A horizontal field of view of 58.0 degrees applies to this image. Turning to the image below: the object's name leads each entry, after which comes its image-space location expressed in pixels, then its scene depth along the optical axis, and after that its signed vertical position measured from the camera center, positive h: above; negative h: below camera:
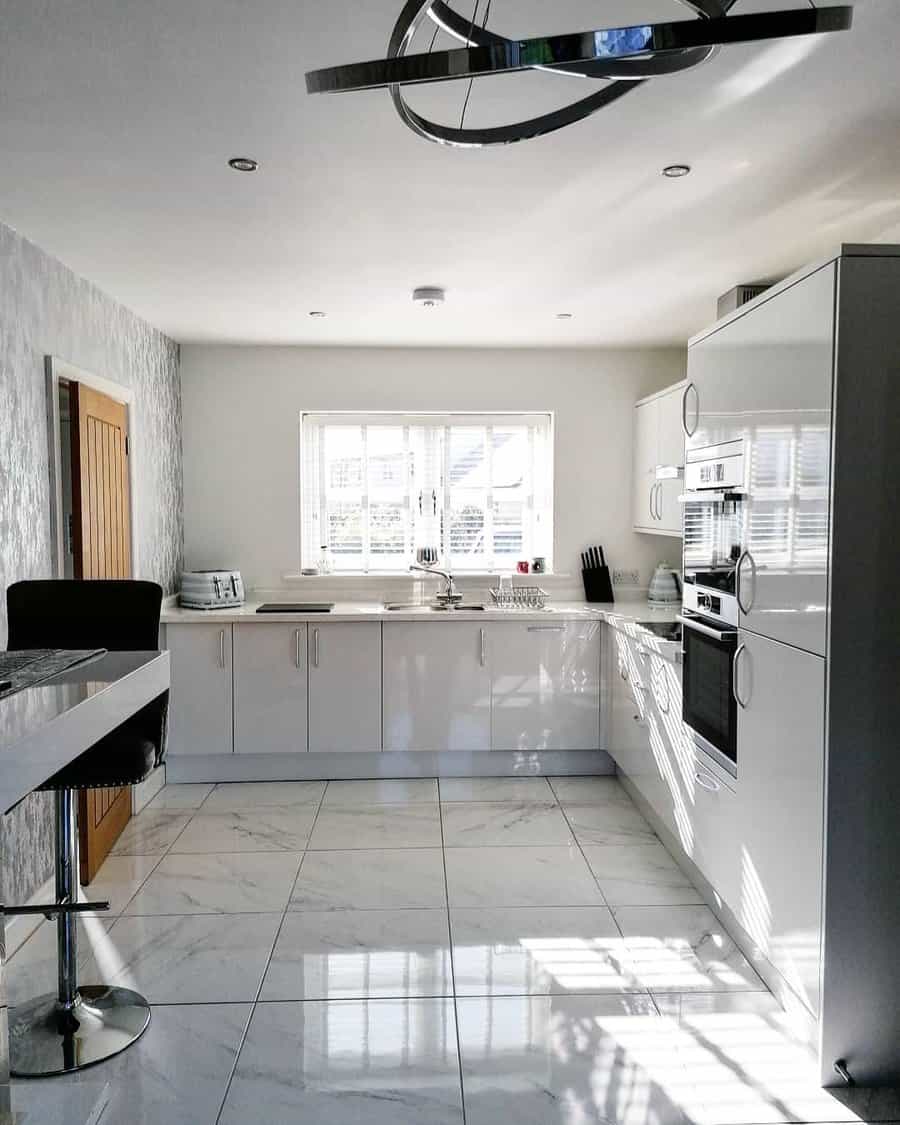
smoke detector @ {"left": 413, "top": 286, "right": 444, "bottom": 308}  3.58 +1.00
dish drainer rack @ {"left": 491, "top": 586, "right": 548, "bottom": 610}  4.68 -0.45
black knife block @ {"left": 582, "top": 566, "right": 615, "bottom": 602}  4.91 -0.39
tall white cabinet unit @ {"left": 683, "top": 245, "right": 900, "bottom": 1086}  1.93 -0.32
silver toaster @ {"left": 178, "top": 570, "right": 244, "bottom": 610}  4.46 -0.38
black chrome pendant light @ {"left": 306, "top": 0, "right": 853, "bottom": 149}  1.14 +0.69
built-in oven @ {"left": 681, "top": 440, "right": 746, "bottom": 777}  2.51 -0.24
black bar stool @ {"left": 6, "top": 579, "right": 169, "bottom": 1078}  2.14 -0.68
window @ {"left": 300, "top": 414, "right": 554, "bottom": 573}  5.02 +0.23
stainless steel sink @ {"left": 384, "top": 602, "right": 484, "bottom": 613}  4.42 -0.49
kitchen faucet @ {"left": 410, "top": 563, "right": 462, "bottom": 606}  4.70 -0.41
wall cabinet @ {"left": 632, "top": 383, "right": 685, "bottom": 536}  4.21 +0.34
